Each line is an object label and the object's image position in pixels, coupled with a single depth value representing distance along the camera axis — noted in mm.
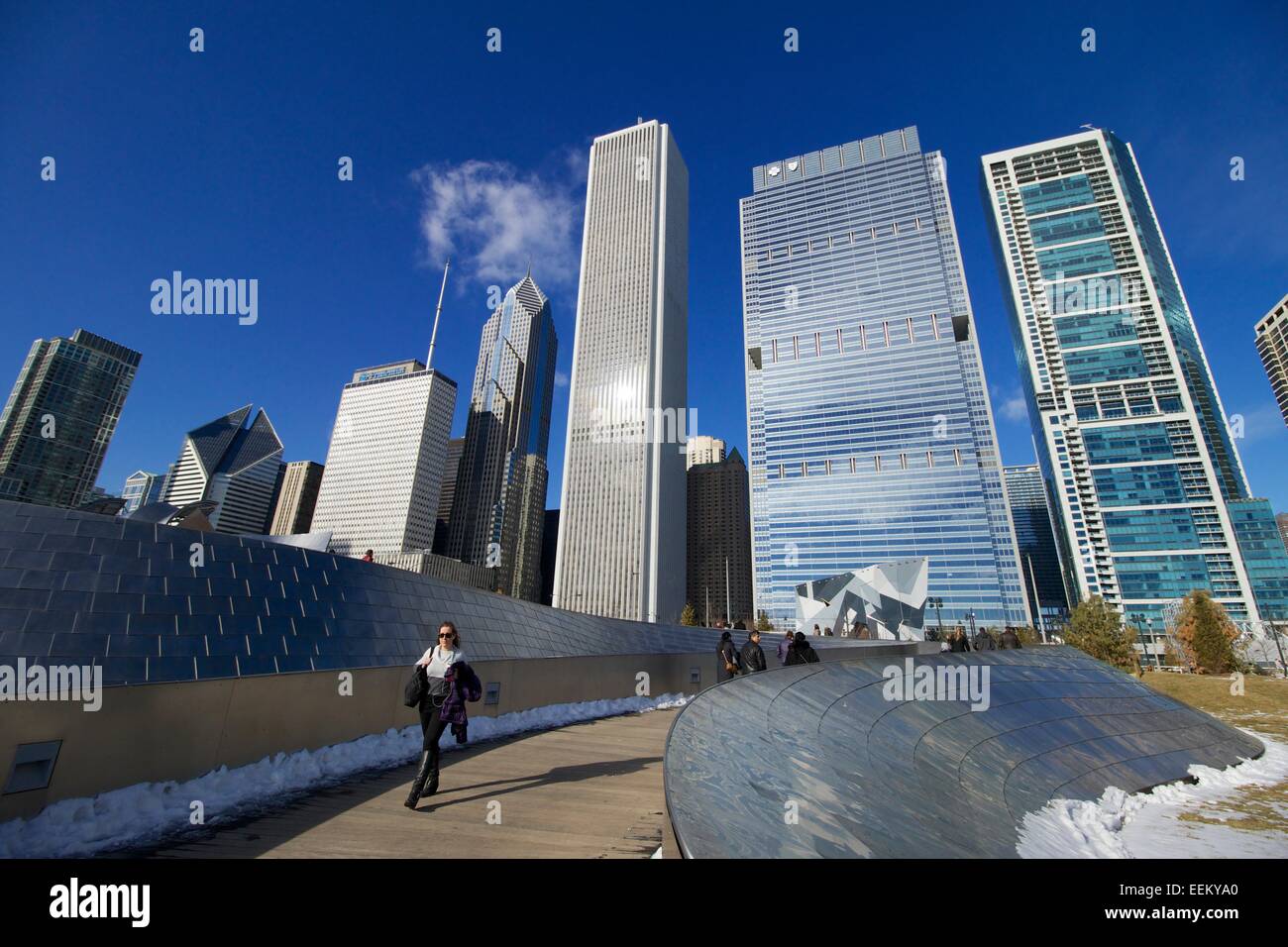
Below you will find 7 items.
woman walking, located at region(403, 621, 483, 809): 6355
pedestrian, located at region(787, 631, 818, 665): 13470
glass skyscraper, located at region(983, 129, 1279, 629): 121500
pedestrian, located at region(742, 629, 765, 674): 12812
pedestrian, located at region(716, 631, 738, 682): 13047
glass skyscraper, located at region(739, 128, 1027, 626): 118688
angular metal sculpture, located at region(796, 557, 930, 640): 53719
